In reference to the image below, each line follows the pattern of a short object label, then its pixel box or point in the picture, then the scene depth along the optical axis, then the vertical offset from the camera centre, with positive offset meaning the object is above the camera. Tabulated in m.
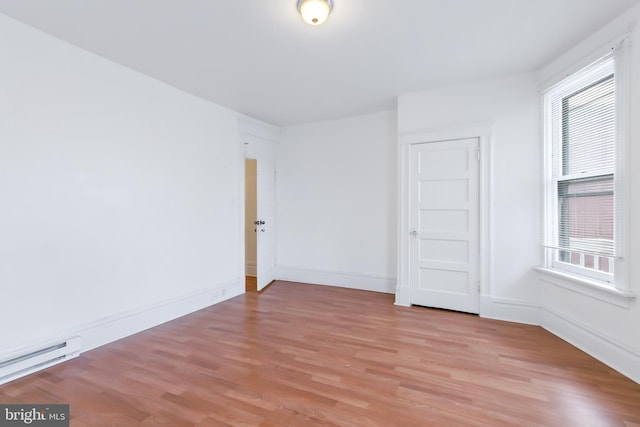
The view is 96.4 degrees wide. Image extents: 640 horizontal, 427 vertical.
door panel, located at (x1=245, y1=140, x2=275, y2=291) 4.65 +0.07
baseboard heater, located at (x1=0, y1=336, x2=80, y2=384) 2.14 -1.17
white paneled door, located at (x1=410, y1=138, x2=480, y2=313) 3.49 -0.17
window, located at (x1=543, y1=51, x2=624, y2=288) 2.43 +0.35
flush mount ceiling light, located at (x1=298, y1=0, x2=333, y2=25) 1.99 +1.43
